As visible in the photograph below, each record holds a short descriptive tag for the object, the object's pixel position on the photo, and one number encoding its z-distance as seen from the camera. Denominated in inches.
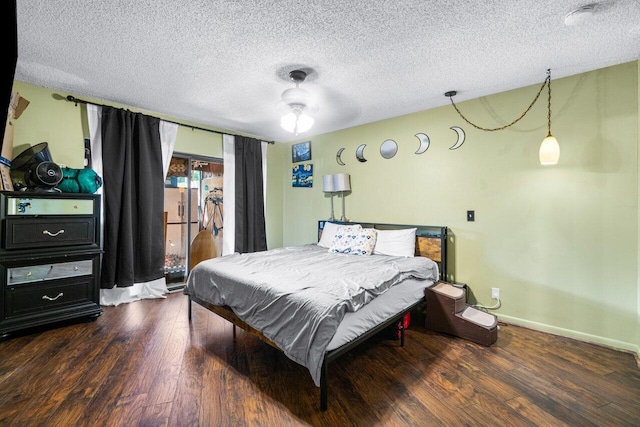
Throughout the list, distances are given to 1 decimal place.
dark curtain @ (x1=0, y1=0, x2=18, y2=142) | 24.6
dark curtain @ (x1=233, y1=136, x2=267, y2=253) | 181.5
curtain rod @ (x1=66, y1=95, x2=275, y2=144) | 126.4
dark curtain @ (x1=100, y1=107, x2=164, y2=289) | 134.0
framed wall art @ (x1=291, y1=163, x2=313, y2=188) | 194.1
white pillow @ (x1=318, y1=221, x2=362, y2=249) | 158.6
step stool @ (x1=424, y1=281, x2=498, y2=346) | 100.5
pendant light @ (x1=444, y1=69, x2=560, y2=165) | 101.5
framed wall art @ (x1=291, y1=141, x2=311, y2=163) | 195.2
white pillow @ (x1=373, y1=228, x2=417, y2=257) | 132.6
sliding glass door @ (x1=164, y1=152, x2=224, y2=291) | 168.6
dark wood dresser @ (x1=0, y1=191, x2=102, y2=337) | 102.0
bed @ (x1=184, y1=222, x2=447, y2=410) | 70.2
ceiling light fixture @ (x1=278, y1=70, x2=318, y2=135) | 107.2
